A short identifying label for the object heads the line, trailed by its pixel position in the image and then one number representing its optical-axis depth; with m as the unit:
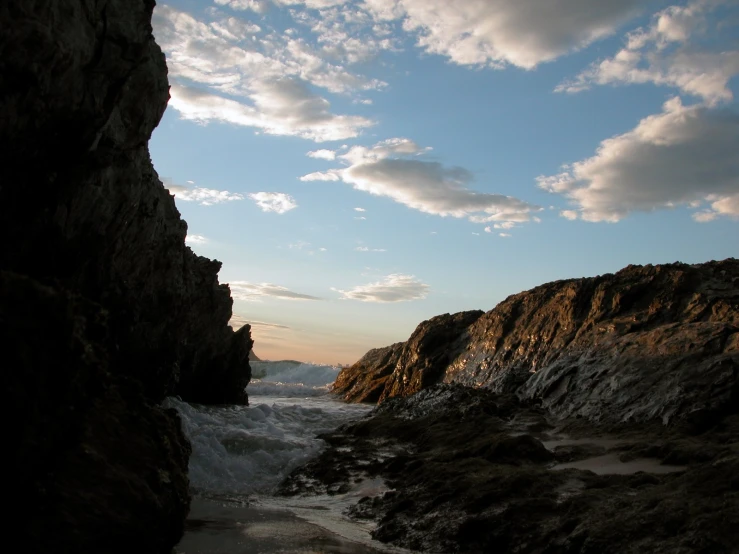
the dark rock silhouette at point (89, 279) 4.29
